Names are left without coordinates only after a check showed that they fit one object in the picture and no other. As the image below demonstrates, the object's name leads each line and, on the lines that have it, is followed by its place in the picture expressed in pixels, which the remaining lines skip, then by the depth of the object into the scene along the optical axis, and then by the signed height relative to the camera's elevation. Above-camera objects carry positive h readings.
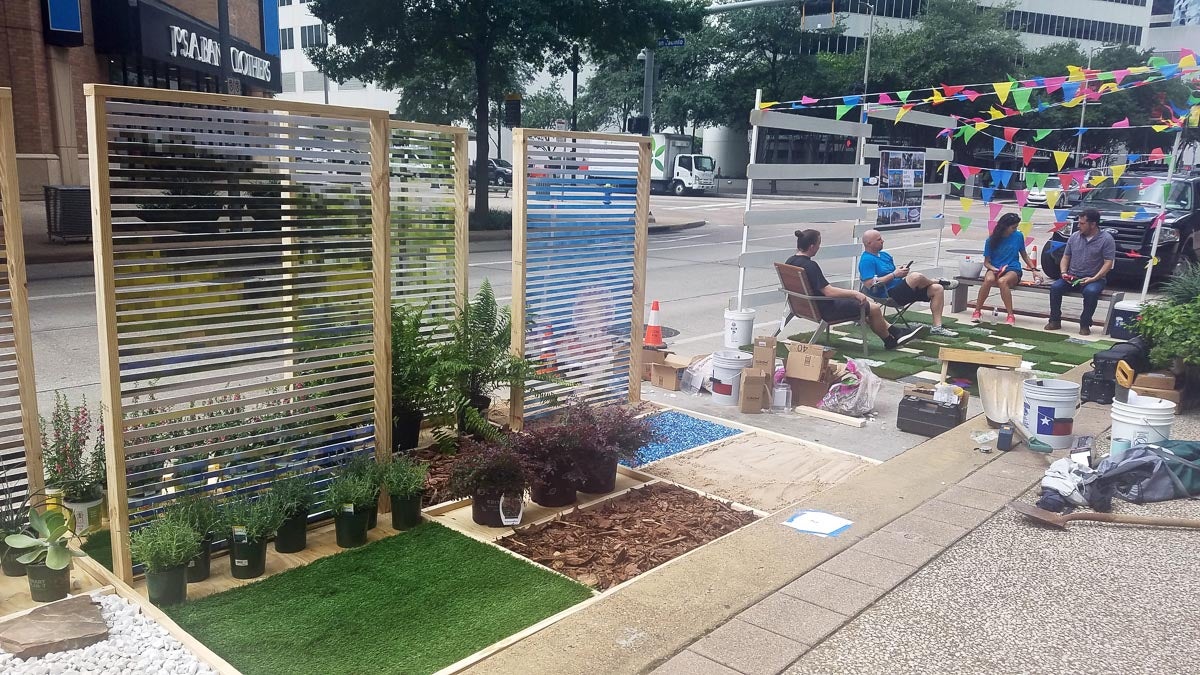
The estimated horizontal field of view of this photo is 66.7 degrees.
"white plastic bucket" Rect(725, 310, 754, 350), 9.39 -1.43
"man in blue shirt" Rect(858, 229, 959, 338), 11.02 -1.06
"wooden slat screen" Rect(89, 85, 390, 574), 4.06 -0.54
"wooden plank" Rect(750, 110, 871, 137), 10.05 +0.78
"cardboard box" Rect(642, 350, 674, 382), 8.66 -1.60
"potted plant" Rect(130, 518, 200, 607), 4.00 -1.67
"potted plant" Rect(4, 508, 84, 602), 3.96 -1.68
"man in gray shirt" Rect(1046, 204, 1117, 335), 11.70 -0.87
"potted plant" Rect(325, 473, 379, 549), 4.73 -1.69
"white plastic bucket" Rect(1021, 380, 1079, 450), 6.71 -1.56
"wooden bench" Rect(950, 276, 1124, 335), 12.91 -1.34
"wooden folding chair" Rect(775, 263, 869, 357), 9.62 -1.13
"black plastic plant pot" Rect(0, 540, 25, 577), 4.26 -1.82
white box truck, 46.59 +0.80
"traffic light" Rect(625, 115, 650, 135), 23.81 +1.60
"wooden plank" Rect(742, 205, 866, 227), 10.57 -0.30
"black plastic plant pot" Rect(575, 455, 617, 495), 5.56 -1.78
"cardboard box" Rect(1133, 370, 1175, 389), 7.72 -1.51
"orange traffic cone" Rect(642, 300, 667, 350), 8.90 -1.44
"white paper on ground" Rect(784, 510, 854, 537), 5.14 -1.89
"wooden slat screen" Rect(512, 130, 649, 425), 6.39 -0.55
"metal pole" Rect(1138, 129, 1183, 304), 11.84 -0.18
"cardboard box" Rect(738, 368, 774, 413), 7.79 -1.70
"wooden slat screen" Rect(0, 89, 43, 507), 4.03 -0.87
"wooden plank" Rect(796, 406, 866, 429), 7.53 -1.87
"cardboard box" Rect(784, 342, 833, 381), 7.84 -1.46
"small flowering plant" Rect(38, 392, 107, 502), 4.64 -1.49
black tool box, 7.32 -1.77
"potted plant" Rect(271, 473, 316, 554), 4.61 -1.68
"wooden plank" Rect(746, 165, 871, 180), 10.35 +0.23
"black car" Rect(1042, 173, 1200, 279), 16.38 -0.47
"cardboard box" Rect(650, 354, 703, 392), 8.53 -1.73
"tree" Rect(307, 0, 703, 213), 20.77 +3.50
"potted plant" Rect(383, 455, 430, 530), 4.98 -1.68
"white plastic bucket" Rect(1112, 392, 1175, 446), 6.21 -1.48
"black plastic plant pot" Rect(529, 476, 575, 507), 5.40 -1.82
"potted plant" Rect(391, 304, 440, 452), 5.96 -1.29
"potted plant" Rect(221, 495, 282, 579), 4.31 -1.68
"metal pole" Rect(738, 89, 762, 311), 10.01 +0.36
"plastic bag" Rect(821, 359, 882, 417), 7.75 -1.70
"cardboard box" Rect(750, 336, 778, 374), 7.92 -1.42
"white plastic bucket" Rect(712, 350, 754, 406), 8.03 -1.60
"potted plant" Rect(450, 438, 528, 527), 4.96 -1.62
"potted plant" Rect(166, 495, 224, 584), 4.30 -1.65
